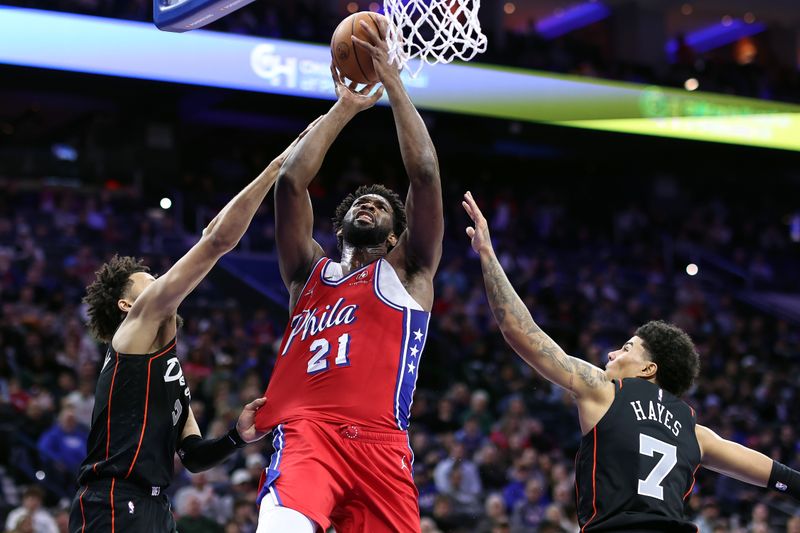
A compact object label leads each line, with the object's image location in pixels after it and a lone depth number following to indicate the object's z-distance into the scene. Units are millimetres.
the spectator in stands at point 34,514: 15711
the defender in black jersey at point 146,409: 8078
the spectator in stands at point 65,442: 17719
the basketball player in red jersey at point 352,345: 7512
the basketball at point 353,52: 8672
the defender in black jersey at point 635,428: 7758
